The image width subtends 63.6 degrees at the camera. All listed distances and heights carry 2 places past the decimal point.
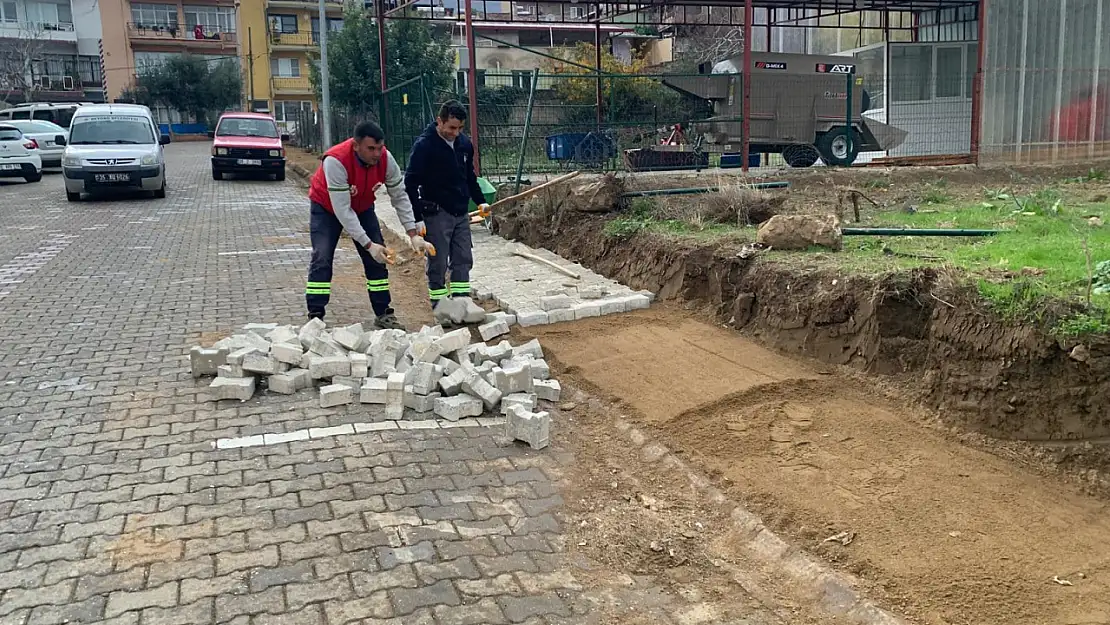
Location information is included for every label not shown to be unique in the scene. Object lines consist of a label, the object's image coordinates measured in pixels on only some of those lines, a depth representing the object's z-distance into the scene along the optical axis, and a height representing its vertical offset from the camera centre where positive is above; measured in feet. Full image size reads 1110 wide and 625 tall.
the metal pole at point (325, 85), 85.20 +8.26
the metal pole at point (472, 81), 44.78 +4.31
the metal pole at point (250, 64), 183.11 +22.21
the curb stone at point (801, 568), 11.23 -5.52
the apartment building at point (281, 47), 193.67 +26.91
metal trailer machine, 59.77 +3.19
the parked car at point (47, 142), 89.61 +3.53
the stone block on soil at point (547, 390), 18.84 -4.66
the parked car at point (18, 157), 77.66 +1.84
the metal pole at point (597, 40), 66.69 +9.40
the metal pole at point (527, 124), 44.01 +2.13
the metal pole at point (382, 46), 62.51 +9.09
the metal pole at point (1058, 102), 56.59 +3.31
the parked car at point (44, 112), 103.50 +7.69
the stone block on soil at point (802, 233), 23.88 -1.92
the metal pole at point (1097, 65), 55.52 +5.53
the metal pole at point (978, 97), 56.14 +3.73
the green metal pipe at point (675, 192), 33.23 -1.05
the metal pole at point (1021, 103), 56.75 +3.30
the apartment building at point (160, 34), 195.11 +31.01
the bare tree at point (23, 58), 177.47 +24.28
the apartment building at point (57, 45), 190.60 +28.48
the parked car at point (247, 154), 77.30 +1.63
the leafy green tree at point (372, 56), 98.58 +12.86
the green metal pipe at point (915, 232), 24.64 -2.04
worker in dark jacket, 24.30 -0.68
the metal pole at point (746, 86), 49.49 +4.19
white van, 58.95 +1.51
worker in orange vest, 22.62 -1.05
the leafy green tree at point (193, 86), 182.70 +18.00
